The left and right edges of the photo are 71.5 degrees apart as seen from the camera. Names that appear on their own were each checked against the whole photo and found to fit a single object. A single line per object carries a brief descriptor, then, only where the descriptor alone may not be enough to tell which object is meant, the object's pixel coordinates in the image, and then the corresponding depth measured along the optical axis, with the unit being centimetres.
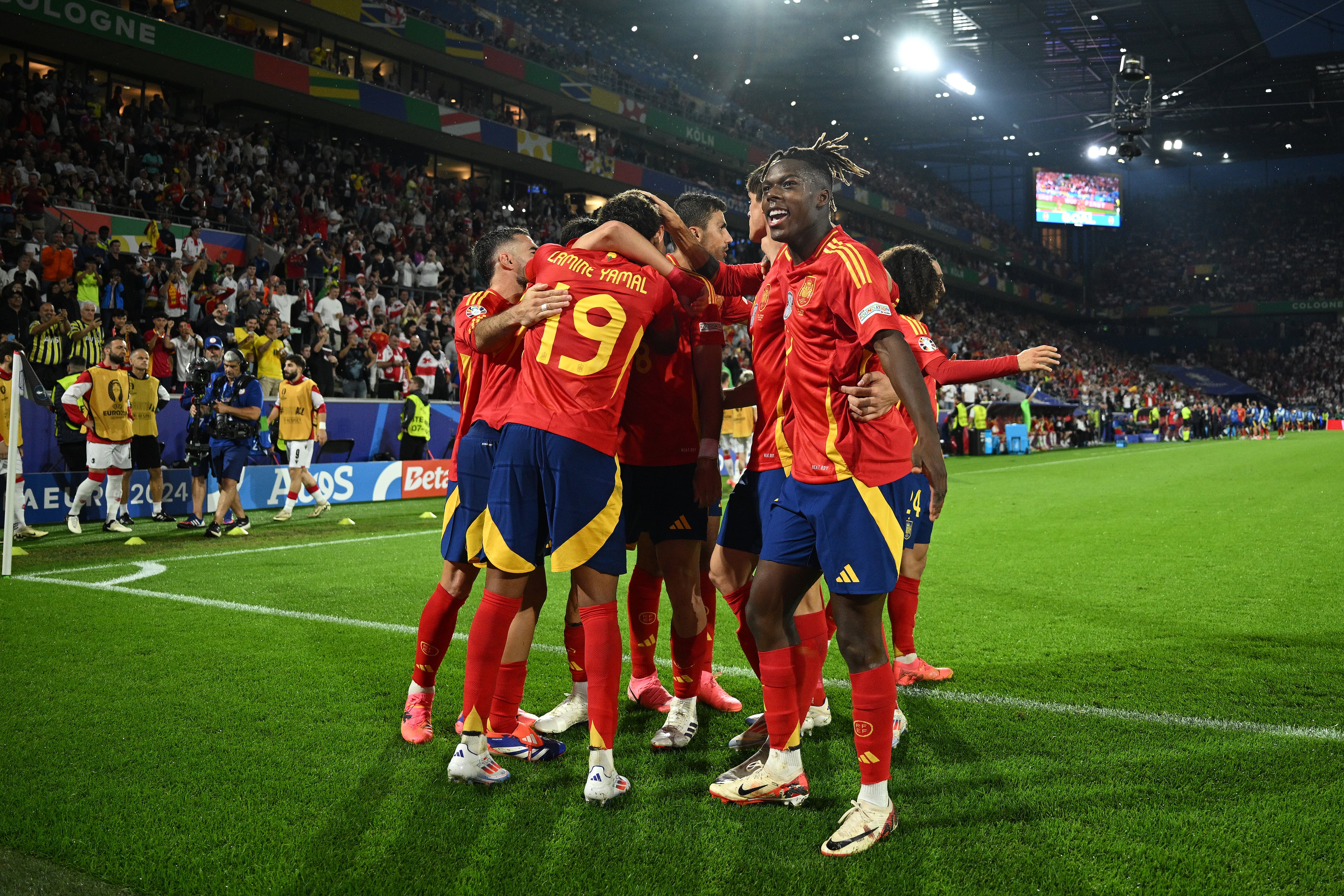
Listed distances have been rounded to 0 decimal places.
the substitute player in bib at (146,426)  1104
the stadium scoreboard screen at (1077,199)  5741
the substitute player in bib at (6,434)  988
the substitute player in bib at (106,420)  1030
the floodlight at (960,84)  4012
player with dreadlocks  302
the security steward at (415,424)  1550
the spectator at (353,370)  1655
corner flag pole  745
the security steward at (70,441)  1171
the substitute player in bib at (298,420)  1182
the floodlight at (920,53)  3797
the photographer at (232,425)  1058
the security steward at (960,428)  2909
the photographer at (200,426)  1088
